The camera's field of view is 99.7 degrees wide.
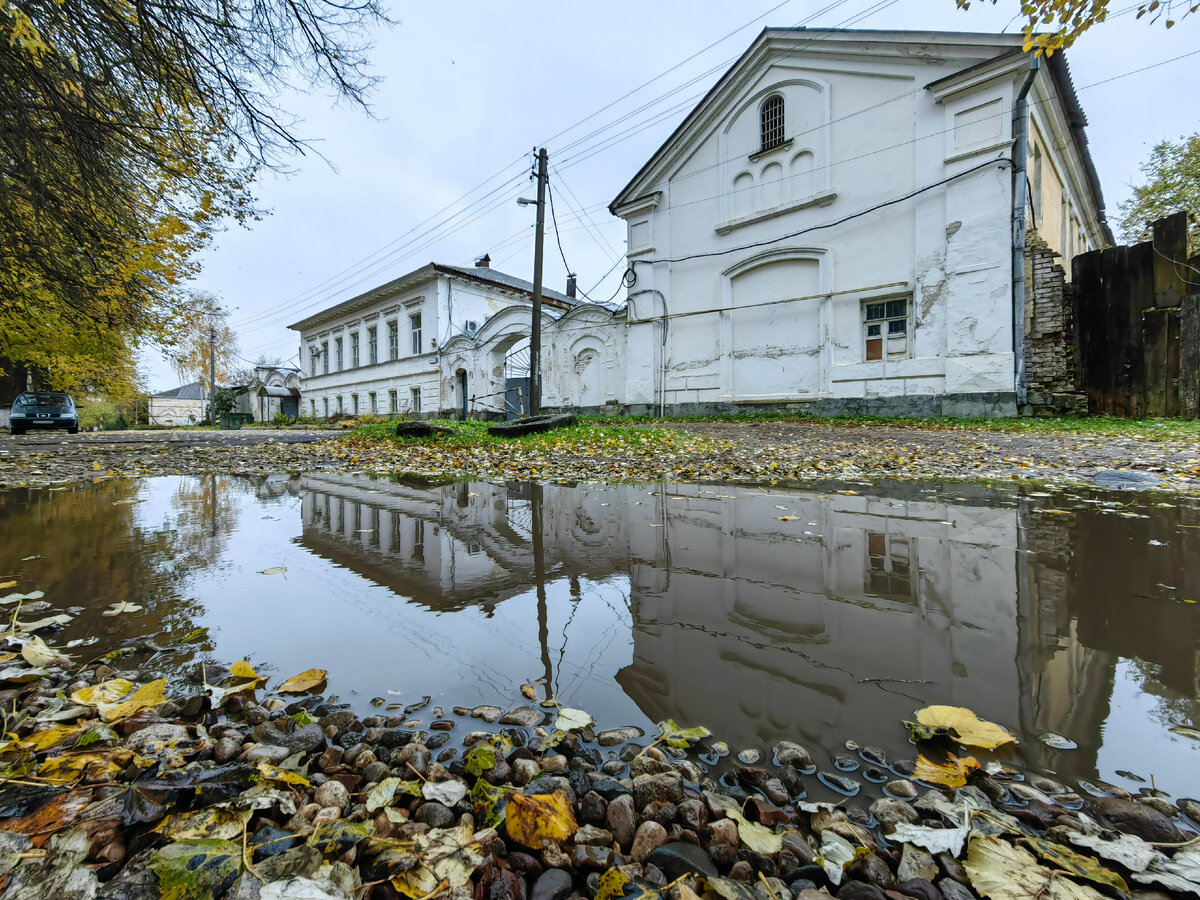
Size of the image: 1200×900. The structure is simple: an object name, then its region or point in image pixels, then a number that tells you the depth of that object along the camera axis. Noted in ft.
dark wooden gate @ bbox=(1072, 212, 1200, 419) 31.40
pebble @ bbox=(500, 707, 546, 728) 4.53
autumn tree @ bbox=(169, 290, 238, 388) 111.24
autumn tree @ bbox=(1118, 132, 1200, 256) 67.62
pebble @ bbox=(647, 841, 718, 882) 2.98
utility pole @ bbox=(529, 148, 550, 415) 43.80
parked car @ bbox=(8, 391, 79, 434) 55.77
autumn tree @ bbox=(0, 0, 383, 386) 13.26
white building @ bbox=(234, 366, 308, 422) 115.85
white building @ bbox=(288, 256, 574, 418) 75.66
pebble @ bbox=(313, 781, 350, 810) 3.46
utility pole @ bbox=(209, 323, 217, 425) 116.37
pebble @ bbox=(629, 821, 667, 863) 3.11
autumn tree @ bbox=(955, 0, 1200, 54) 14.02
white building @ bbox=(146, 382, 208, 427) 176.24
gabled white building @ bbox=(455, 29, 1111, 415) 36.55
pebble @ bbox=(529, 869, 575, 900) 2.82
